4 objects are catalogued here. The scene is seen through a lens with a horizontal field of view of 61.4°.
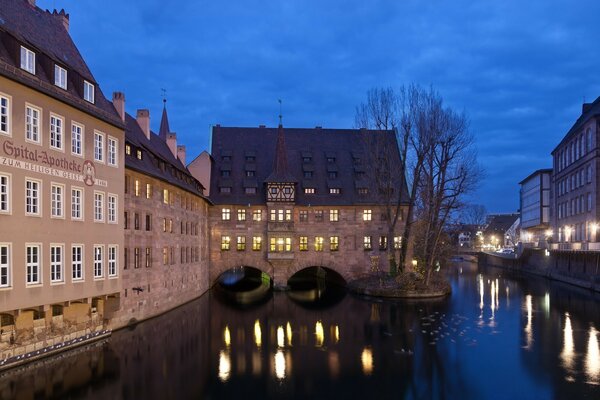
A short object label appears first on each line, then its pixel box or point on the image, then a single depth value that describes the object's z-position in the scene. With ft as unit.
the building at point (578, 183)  167.02
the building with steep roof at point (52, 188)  60.70
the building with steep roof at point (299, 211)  156.04
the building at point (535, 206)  253.03
